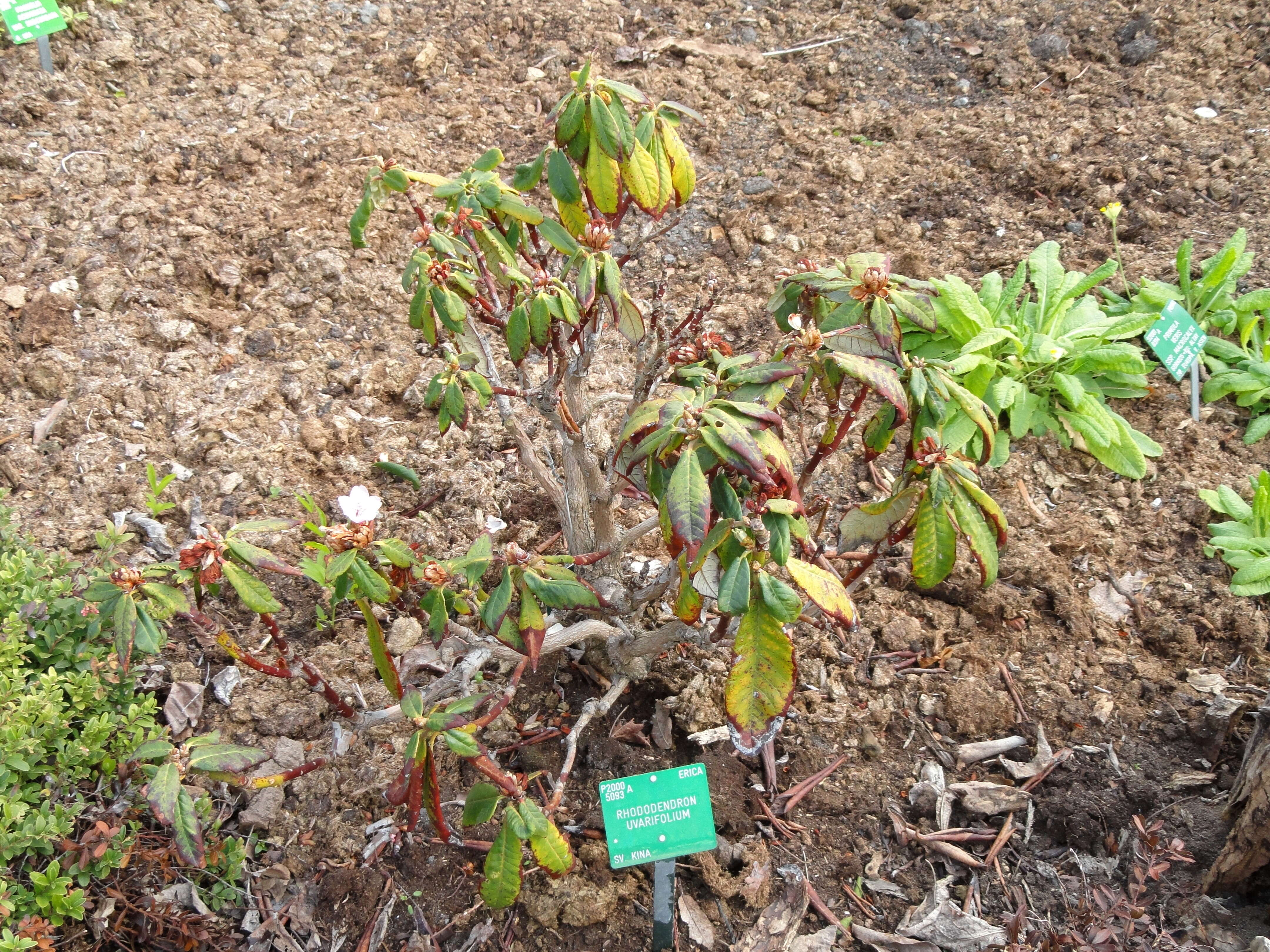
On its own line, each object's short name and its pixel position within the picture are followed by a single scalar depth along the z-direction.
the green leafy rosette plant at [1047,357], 2.91
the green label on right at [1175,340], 3.04
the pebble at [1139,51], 4.17
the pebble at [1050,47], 4.20
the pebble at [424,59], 4.07
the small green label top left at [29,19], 3.58
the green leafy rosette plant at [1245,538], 2.53
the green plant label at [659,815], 1.89
